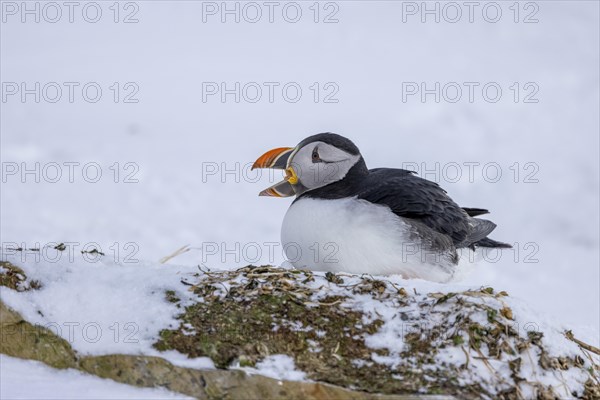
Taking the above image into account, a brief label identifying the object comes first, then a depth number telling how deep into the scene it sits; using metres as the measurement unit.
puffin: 11.37
